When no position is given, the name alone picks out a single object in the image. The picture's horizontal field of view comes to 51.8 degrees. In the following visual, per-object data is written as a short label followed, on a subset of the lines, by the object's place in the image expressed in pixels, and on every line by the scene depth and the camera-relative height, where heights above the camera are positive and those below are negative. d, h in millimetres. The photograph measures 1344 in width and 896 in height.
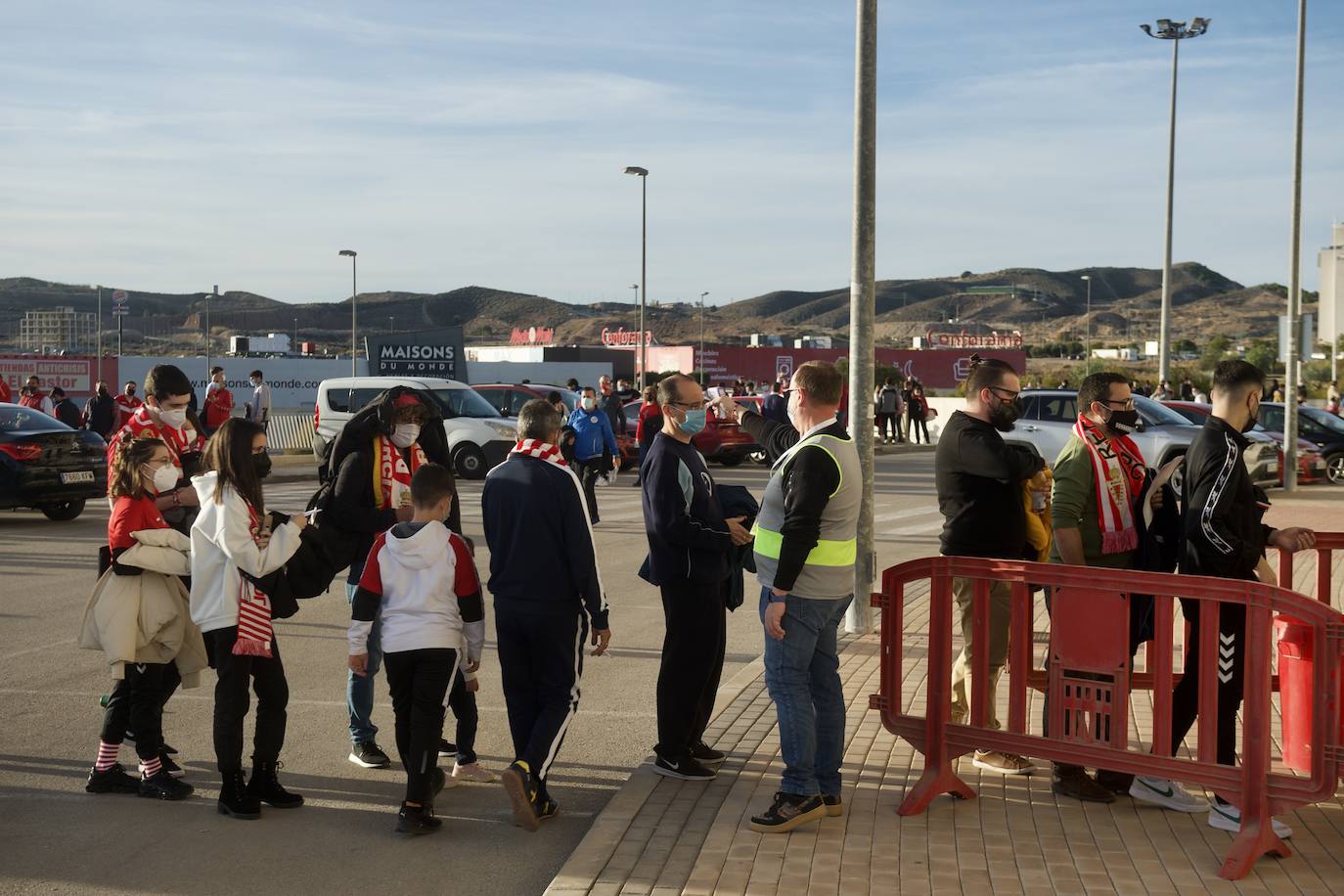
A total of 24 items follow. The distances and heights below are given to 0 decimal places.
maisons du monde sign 37594 +609
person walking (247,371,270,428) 27484 -525
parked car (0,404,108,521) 16391 -1083
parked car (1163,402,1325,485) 22859 -1191
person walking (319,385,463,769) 6523 -524
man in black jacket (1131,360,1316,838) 5344 -560
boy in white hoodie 5598 -970
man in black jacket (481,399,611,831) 5637 -836
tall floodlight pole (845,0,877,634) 9961 +754
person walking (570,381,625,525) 18109 -789
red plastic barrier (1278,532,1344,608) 6695 -861
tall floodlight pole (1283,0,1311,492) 21797 +1440
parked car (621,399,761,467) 27000 -1260
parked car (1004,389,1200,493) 21328 -708
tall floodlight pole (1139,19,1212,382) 33688 +5260
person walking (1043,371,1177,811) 6199 -473
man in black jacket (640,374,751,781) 6051 -838
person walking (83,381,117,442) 24000 -686
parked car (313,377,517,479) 24219 -748
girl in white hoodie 5727 -938
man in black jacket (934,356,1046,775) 6145 -423
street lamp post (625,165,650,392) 41716 +5252
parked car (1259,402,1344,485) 24875 -803
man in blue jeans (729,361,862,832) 5332 -796
